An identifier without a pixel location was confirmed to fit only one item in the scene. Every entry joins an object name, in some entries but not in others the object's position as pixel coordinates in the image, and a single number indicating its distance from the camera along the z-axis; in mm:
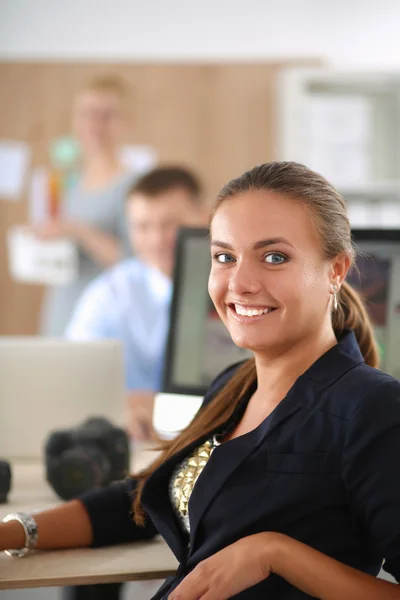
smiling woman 2033
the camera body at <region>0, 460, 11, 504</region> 2522
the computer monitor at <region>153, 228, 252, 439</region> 2768
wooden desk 2213
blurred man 4172
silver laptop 2935
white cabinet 4650
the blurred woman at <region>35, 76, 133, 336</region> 4772
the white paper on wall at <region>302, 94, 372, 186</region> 4680
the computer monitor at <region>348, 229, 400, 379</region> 2693
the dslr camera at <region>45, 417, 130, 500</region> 2559
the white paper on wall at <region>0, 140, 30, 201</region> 4873
